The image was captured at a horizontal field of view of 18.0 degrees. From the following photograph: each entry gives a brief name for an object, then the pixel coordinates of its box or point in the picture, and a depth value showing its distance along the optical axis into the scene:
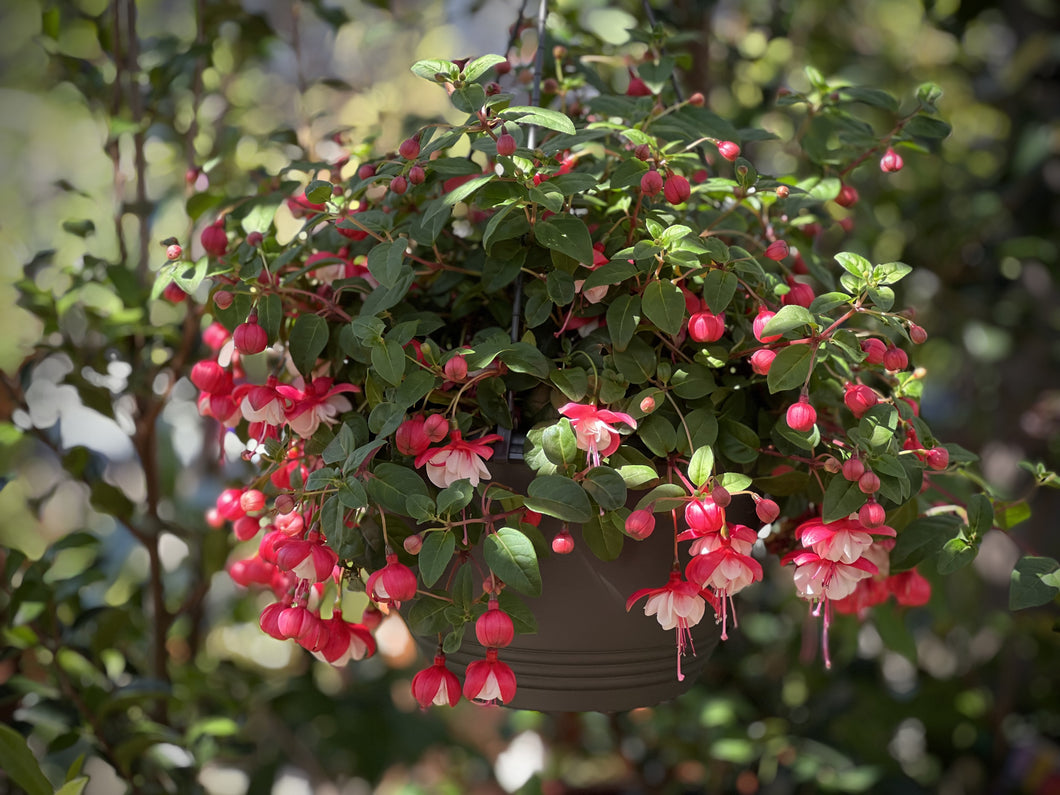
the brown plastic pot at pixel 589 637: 1.92
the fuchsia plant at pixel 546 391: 1.86
